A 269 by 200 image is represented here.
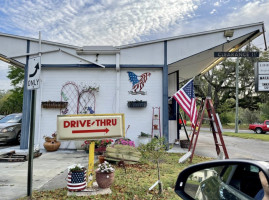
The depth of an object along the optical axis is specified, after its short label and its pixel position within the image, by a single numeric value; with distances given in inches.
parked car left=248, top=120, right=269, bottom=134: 839.1
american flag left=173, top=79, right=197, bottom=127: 259.4
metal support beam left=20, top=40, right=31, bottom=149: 297.7
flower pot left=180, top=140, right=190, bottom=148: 341.1
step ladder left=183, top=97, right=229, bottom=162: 234.8
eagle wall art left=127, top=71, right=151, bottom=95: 319.6
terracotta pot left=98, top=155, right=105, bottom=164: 208.2
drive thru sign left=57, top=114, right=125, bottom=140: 135.3
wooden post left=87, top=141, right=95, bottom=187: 142.2
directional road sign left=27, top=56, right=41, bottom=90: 132.6
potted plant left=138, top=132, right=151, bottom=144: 295.7
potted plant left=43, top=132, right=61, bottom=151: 295.9
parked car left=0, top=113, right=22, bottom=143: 356.2
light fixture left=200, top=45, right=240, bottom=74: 364.8
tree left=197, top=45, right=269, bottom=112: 1146.7
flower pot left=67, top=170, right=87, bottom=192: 134.5
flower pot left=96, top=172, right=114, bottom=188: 140.7
